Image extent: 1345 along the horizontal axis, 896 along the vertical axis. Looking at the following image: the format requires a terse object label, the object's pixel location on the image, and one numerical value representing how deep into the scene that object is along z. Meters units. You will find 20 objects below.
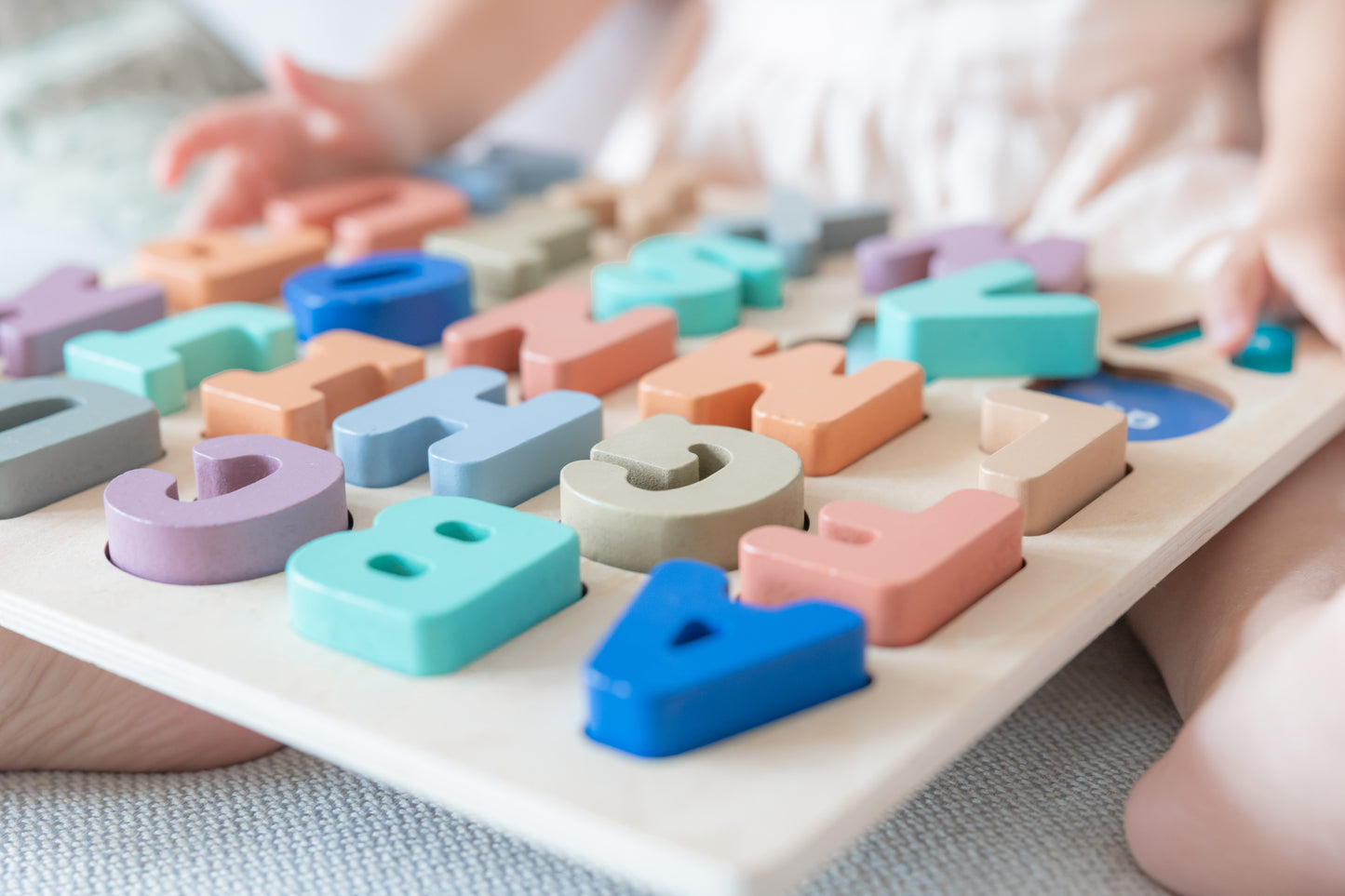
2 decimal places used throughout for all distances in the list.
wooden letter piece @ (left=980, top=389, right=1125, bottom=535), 0.53
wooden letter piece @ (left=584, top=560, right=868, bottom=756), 0.39
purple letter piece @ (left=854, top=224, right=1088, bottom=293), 0.80
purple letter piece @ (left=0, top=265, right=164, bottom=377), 0.73
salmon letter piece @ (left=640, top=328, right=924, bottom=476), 0.59
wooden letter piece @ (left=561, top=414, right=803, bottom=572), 0.50
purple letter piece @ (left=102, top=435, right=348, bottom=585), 0.50
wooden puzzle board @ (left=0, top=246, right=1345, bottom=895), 0.37
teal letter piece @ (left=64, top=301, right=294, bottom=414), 0.68
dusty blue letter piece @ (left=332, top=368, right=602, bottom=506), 0.56
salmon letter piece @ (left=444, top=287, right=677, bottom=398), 0.68
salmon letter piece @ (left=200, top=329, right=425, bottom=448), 0.62
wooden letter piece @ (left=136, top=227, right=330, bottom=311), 0.83
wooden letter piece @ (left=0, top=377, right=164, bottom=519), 0.57
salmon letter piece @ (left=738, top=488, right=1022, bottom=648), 0.45
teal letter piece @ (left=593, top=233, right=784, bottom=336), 0.77
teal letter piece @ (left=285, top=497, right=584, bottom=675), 0.44
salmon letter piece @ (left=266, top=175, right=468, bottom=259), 0.92
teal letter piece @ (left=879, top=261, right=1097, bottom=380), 0.69
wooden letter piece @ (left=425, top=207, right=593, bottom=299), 0.86
